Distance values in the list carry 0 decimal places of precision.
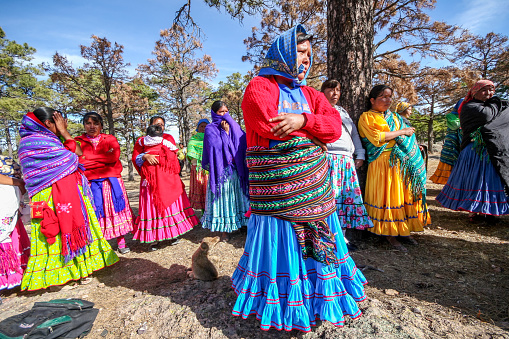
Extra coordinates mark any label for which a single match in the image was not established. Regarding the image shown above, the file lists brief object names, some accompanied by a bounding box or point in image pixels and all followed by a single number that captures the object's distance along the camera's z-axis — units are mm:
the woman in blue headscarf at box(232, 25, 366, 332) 1517
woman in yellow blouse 2951
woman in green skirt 2480
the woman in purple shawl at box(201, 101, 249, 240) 3738
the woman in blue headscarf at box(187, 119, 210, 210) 4859
